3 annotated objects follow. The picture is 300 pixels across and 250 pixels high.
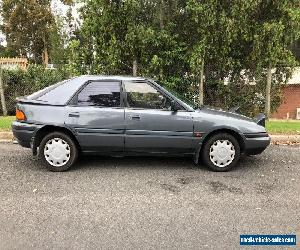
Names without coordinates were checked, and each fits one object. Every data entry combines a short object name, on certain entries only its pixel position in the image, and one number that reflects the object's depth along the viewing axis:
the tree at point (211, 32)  11.32
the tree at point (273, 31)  11.21
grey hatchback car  6.34
